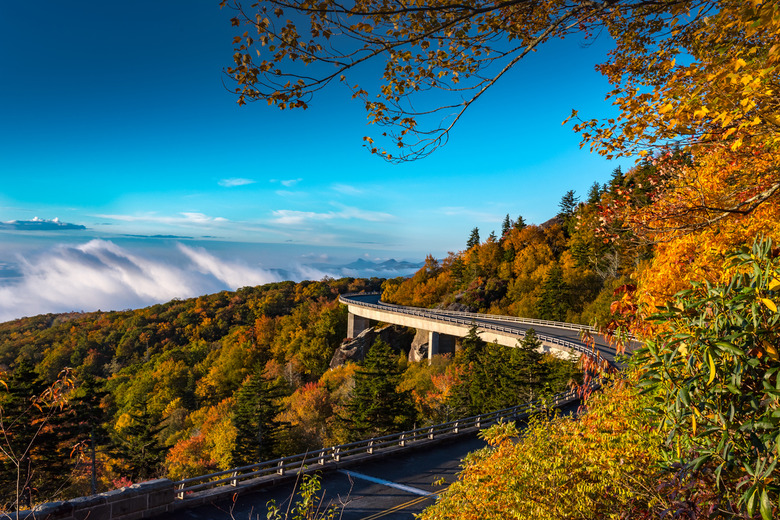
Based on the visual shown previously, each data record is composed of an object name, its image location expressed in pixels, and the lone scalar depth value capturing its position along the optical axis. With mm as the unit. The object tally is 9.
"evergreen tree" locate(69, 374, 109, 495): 28734
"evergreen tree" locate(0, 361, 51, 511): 24062
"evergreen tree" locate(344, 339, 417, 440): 27203
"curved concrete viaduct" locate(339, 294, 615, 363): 35938
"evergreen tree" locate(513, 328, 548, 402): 29484
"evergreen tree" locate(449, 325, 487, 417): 30844
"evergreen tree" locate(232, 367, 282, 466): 28172
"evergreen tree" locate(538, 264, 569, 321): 53906
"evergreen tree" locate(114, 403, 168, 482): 29938
